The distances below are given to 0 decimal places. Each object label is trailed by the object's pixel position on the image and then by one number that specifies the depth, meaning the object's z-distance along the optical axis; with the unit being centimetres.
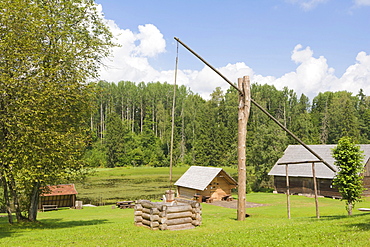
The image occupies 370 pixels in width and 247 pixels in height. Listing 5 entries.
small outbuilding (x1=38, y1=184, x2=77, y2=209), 3581
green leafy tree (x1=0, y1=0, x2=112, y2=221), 1716
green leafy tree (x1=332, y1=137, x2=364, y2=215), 1891
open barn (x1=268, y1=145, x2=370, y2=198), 4282
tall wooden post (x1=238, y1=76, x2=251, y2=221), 1822
